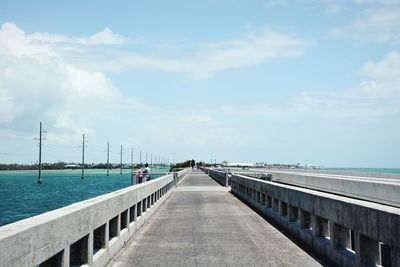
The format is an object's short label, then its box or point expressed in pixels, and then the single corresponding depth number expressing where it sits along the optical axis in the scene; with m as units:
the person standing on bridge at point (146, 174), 28.41
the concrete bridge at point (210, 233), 6.60
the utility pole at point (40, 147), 130.14
